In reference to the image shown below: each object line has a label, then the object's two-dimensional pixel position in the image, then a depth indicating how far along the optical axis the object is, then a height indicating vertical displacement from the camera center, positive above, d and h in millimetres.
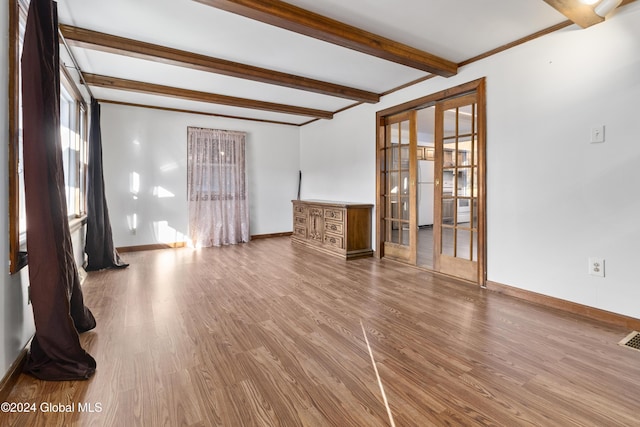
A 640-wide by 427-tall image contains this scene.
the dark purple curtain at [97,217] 4051 -150
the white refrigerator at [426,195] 8000 +202
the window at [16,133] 1684 +415
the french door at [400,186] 4293 +247
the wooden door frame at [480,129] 3309 +776
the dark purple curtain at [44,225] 1707 -106
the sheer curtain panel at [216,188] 5742 +324
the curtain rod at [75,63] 2729 +1553
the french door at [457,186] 3496 +189
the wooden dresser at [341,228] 4719 -397
